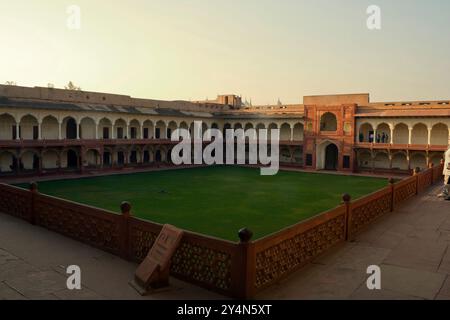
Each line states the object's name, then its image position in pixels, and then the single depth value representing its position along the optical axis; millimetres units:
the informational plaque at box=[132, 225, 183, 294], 6363
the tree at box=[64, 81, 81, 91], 61691
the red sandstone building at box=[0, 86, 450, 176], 30453
